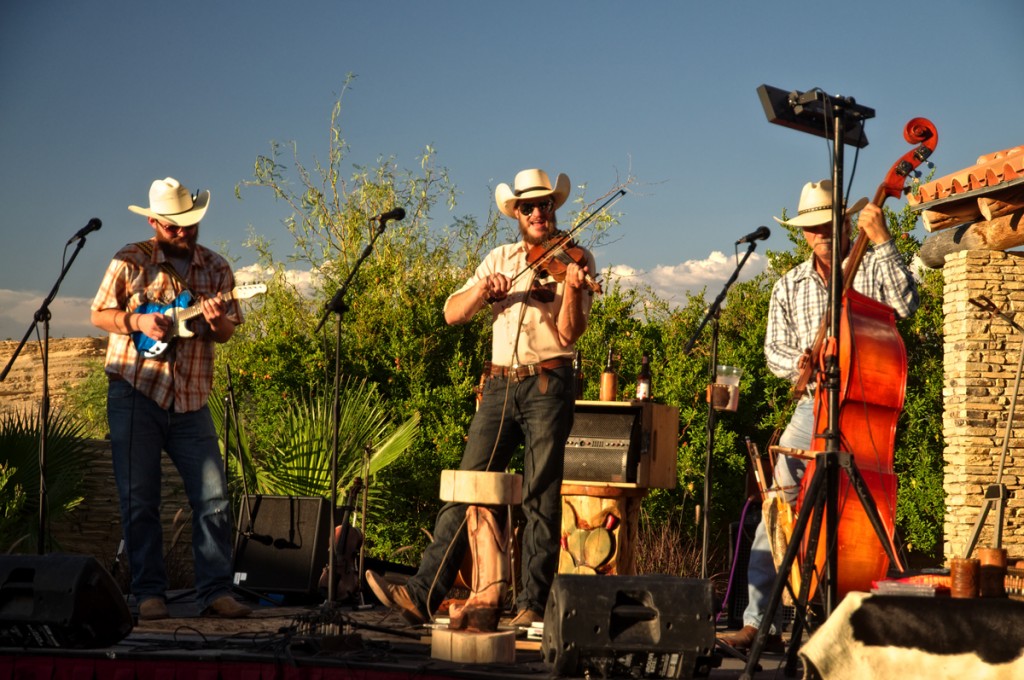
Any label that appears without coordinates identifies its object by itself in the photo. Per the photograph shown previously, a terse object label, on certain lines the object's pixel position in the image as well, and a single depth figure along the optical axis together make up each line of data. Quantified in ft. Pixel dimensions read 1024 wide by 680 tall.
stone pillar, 32.71
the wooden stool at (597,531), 20.94
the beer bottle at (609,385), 22.75
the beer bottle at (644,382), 22.75
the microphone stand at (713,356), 18.29
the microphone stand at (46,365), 16.43
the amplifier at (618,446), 21.17
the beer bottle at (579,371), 21.41
